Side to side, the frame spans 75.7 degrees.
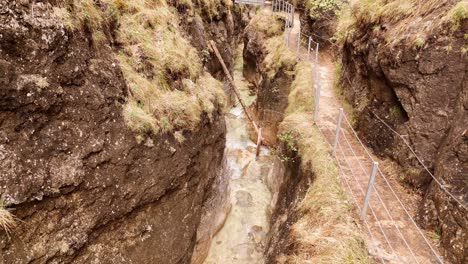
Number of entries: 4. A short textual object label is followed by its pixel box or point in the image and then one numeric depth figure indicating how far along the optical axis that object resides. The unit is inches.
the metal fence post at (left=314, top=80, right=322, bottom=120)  374.3
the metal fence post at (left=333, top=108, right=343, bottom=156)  290.2
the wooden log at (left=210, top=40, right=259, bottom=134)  519.4
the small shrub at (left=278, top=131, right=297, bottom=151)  356.9
